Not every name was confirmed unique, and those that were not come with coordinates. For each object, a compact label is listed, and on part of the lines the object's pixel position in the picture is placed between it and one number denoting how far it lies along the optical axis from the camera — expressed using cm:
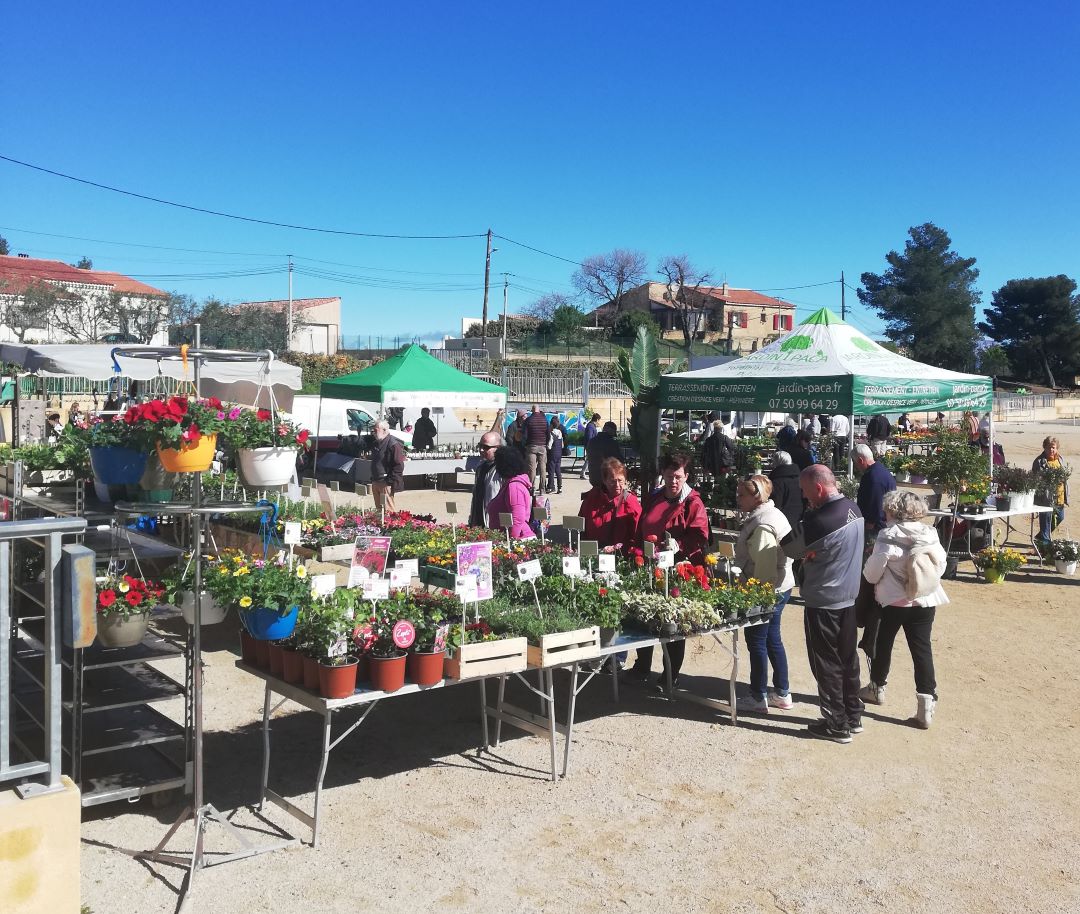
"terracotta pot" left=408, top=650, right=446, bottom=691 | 461
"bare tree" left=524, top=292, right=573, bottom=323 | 6172
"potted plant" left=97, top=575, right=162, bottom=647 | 432
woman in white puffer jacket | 583
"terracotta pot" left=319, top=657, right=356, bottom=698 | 433
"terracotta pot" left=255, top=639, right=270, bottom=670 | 477
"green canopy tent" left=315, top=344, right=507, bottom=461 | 1396
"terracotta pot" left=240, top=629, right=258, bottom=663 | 487
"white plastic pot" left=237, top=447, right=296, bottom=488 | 464
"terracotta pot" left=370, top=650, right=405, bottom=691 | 445
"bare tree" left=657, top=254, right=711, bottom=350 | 6612
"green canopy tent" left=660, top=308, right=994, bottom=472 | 1015
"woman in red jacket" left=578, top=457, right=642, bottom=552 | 693
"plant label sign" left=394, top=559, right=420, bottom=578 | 513
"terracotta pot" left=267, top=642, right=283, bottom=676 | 465
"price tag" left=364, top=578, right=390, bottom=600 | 473
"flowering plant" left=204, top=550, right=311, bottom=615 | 423
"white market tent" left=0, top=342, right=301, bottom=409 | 866
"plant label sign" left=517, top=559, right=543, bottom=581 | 532
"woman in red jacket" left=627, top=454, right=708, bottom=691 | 649
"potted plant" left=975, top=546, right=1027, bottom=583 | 1029
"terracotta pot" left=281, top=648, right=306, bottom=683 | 453
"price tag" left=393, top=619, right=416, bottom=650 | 446
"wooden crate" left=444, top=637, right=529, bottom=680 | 470
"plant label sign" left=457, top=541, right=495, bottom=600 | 493
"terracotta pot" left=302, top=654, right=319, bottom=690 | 445
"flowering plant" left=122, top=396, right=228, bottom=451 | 412
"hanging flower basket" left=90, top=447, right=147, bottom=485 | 478
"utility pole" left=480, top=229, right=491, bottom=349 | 4478
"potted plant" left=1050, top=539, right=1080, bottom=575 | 1069
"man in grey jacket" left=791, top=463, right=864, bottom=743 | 567
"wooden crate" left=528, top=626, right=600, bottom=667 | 500
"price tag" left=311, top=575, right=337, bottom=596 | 458
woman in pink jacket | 812
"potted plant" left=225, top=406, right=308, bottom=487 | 457
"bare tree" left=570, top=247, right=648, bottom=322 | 6800
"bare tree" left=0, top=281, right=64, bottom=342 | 3744
